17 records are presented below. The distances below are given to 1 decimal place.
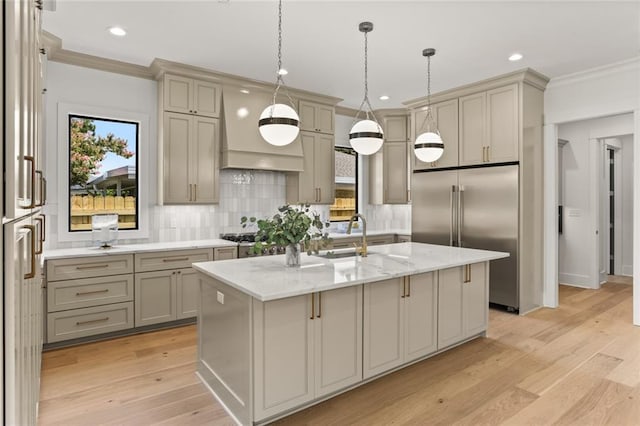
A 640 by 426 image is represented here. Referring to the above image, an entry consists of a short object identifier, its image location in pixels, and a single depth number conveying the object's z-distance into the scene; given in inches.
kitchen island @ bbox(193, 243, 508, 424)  86.7
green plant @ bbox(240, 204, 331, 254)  102.1
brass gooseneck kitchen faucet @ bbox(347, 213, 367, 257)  130.1
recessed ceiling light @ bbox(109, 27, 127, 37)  130.9
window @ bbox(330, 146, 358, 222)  244.7
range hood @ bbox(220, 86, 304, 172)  177.5
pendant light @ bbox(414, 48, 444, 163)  139.9
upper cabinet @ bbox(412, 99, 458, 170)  198.5
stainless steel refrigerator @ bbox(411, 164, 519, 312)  178.2
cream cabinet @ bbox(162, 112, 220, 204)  165.9
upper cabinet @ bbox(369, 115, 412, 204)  246.2
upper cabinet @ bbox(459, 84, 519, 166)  176.4
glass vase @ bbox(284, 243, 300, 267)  107.8
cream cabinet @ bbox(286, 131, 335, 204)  209.3
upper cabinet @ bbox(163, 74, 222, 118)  164.9
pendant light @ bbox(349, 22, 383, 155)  124.2
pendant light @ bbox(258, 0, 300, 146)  103.2
